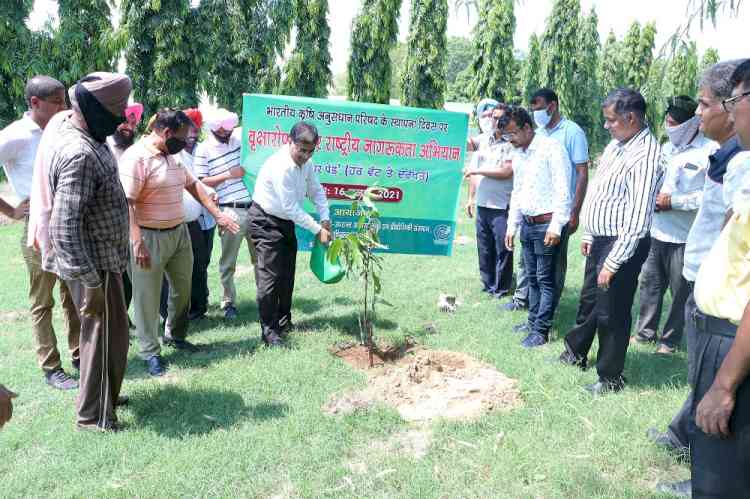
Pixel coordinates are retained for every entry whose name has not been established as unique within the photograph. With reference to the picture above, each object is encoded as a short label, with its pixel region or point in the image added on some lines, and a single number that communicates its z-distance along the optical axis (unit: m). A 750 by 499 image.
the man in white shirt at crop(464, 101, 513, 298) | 6.44
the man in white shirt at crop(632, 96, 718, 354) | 4.67
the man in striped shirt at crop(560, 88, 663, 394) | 3.74
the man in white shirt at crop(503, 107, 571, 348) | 4.83
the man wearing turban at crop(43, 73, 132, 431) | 3.37
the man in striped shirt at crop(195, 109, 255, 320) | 5.98
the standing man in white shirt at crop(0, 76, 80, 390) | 4.36
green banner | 5.73
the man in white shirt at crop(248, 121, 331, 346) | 4.99
